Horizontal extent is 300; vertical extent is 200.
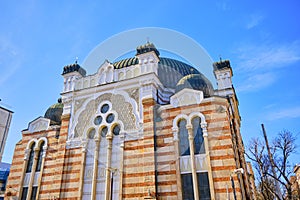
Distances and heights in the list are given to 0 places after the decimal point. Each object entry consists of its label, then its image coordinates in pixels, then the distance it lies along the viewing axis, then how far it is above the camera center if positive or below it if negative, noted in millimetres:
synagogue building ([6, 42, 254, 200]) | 14805 +3737
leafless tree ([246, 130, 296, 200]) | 17766 +2043
